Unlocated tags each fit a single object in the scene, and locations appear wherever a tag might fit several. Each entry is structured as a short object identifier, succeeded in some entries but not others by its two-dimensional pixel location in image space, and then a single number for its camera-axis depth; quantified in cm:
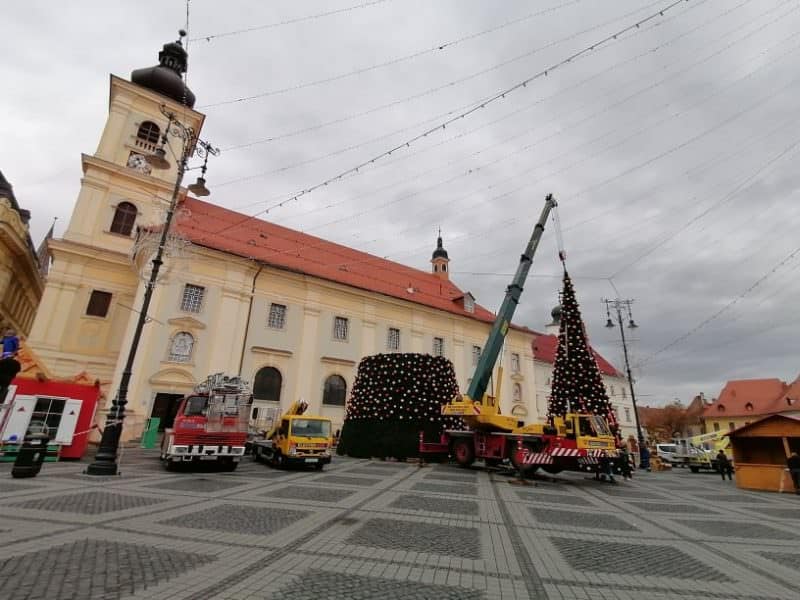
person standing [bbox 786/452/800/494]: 1298
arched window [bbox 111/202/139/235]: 2445
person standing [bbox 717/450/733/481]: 1766
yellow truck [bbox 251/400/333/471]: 1343
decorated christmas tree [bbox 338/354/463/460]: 1778
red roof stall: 1234
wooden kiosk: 1373
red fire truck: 1168
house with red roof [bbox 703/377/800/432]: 4375
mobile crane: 1299
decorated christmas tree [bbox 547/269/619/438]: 1677
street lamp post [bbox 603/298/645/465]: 2286
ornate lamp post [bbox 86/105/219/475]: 1009
